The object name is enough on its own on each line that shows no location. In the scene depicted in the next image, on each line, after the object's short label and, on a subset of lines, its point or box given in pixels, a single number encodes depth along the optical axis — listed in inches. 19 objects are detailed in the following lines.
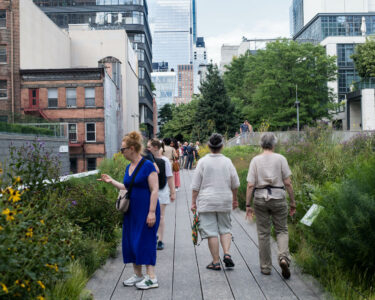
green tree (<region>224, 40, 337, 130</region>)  1904.5
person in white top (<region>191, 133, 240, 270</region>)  245.6
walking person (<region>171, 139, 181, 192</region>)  483.8
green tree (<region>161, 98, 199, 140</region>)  3137.3
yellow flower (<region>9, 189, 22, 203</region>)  135.2
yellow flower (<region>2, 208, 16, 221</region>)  131.0
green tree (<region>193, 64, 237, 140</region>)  1791.3
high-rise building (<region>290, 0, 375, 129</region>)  2736.2
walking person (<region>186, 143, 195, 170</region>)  1128.2
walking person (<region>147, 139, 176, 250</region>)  317.7
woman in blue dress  214.2
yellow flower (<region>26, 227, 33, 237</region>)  146.6
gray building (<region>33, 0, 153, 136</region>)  3181.6
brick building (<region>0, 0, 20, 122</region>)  1572.5
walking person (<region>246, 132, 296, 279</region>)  237.3
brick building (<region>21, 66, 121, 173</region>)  1646.2
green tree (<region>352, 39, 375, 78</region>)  2214.6
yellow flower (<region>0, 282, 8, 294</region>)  121.8
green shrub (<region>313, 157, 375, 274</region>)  185.5
